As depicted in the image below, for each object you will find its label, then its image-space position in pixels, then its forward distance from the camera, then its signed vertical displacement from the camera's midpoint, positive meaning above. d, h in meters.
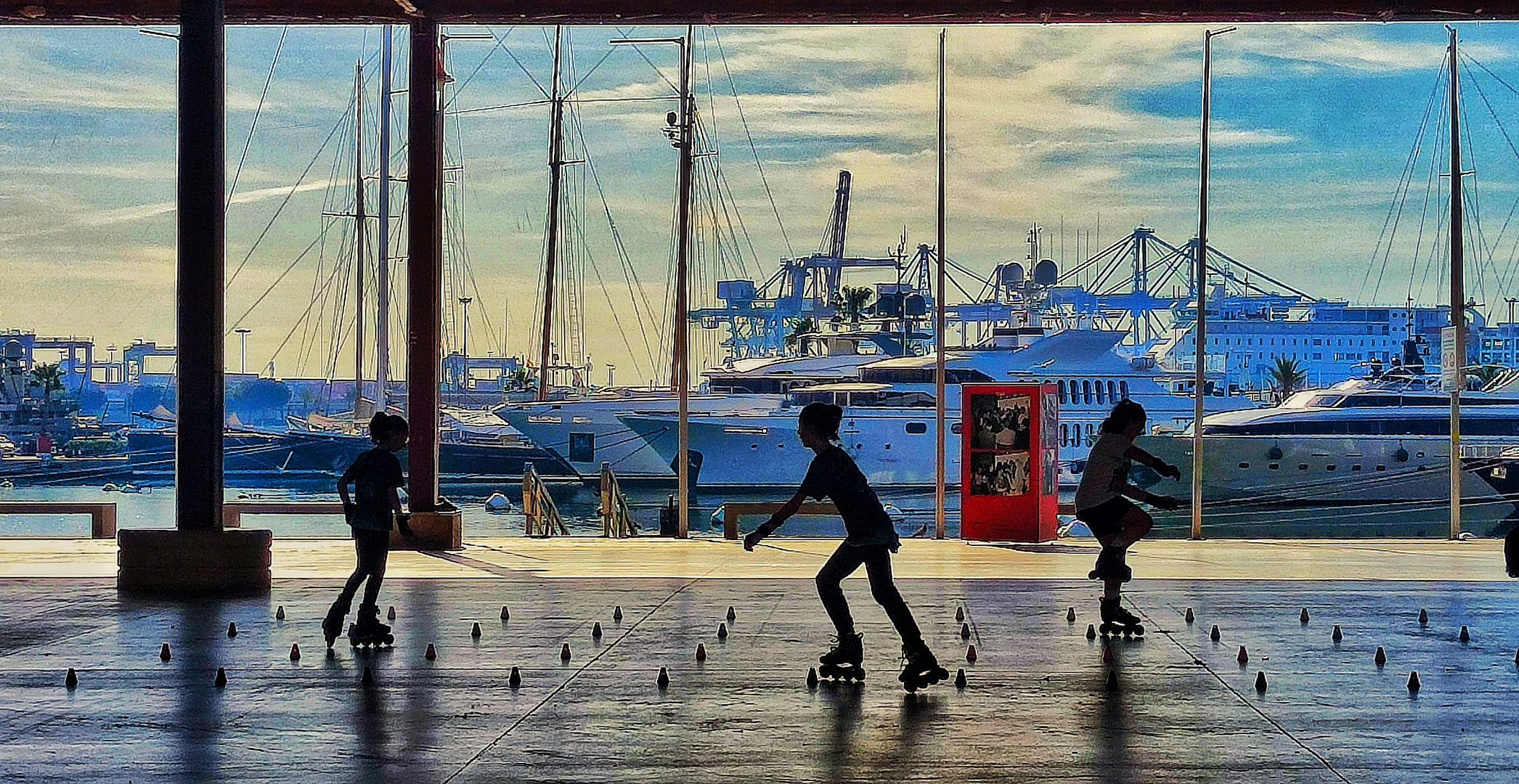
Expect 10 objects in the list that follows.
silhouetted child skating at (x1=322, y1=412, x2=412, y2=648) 11.09 -0.84
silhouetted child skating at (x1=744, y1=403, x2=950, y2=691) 9.32 -0.86
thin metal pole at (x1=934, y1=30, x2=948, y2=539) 23.69 +0.35
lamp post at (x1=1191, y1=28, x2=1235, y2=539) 23.84 +1.67
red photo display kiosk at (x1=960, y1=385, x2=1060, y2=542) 21.81 -0.94
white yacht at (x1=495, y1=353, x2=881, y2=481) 59.53 -0.54
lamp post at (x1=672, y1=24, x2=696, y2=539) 24.02 +1.98
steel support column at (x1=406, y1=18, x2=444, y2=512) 20.53 +1.71
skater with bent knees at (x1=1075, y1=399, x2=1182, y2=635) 11.65 -0.77
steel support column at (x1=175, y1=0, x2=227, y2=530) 15.23 +1.07
